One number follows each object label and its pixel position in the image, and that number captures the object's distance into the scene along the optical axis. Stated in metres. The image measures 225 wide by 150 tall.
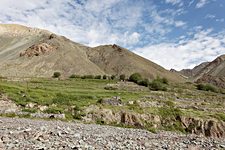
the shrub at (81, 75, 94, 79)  71.53
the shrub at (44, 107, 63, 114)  20.10
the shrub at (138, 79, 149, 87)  61.22
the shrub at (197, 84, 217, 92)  68.78
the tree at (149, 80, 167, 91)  54.55
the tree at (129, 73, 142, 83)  67.97
